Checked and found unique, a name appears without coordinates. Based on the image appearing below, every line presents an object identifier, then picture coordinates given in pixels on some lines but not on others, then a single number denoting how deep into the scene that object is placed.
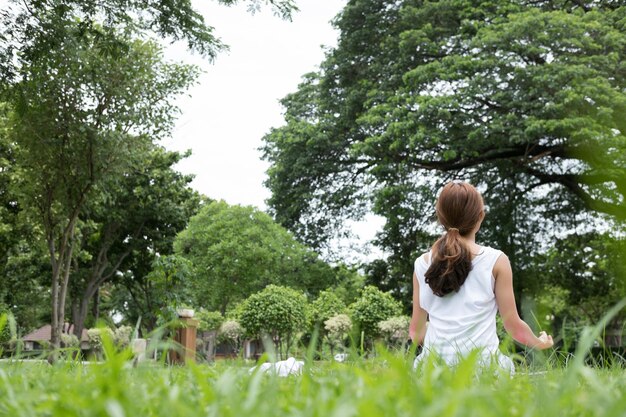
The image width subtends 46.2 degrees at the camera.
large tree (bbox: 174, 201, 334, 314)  26.19
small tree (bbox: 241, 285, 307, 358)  17.81
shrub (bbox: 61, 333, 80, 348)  17.52
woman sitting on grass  3.34
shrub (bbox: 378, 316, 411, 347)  16.49
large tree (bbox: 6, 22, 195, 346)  15.84
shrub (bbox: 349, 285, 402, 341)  17.58
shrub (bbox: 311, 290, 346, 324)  20.22
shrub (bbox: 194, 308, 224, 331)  27.46
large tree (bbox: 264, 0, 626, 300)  15.58
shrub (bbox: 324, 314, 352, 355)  17.03
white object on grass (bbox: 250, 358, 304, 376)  1.71
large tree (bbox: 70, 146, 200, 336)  25.38
